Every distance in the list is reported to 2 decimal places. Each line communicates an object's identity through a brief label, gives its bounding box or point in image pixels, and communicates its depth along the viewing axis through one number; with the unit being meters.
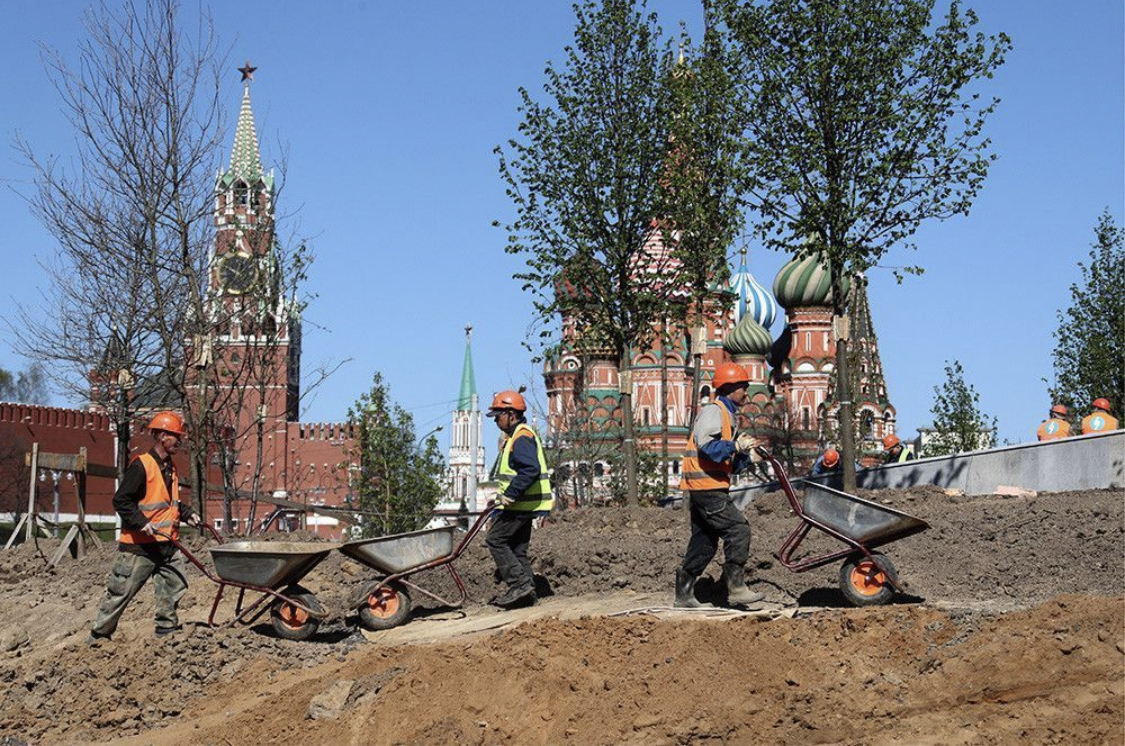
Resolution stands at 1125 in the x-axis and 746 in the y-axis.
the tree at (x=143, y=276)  18.48
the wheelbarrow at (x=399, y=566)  11.10
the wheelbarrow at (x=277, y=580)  10.71
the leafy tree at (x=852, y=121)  16.05
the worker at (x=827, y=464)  19.02
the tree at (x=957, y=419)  34.59
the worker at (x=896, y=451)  20.07
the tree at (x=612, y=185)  18.72
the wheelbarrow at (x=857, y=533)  9.58
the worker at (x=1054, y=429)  16.91
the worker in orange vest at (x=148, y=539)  10.77
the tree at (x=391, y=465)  43.38
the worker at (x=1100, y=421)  17.20
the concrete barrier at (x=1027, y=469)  13.67
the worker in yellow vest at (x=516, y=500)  10.96
